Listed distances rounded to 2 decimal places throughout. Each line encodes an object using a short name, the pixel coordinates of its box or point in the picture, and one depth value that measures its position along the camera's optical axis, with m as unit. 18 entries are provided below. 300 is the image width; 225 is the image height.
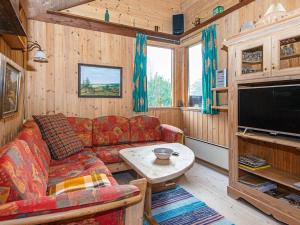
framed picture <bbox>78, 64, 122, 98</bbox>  3.25
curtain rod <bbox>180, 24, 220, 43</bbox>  3.61
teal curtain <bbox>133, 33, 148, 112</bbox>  3.57
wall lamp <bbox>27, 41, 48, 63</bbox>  2.60
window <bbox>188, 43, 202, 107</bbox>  3.74
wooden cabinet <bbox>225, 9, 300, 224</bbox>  1.73
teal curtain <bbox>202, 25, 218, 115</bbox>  3.13
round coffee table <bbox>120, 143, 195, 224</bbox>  1.56
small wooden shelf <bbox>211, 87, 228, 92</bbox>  2.76
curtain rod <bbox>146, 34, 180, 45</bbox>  3.85
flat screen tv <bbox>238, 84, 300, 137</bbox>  1.72
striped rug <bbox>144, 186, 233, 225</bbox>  1.81
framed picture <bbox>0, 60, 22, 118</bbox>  1.39
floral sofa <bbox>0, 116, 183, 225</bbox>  0.81
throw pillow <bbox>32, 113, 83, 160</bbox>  2.29
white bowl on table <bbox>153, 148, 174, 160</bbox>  1.89
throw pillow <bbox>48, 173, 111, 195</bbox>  1.42
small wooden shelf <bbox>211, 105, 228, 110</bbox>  2.78
